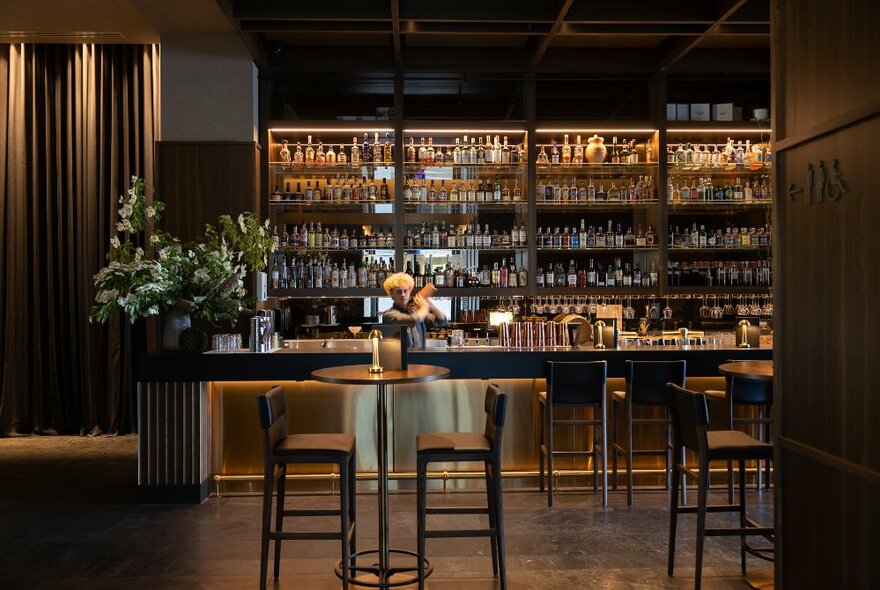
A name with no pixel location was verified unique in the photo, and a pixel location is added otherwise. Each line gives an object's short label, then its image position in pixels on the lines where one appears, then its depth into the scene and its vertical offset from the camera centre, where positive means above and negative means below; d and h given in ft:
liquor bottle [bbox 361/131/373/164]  26.00 +4.50
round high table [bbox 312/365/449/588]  12.41 -2.34
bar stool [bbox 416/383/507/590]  12.43 -2.47
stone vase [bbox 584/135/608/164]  26.27 +4.60
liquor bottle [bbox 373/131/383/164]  26.02 +4.50
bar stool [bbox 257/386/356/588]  12.43 -2.46
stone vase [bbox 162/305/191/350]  19.24 -0.72
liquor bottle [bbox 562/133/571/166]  26.31 +4.53
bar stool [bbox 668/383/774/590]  12.65 -2.44
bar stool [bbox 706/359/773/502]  17.75 -2.24
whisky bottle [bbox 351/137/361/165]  26.03 +4.44
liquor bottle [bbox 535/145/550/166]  26.43 +4.35
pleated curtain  27.17 +2.61
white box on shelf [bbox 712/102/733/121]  26.58 +5.87
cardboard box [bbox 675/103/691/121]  26.68 +5.86
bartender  20.18 -0.39
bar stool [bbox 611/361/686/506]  18.26 -2.07
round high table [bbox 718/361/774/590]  12.94 -1.51
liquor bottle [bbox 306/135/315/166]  25.95 +4.44
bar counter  18.63 -2.62
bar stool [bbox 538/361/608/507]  18.04 -2.10
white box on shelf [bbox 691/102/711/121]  26.61 +5.90
